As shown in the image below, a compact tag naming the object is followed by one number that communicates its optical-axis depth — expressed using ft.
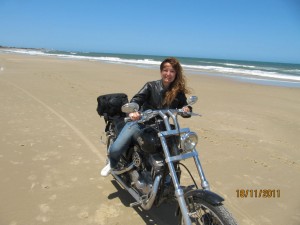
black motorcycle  7.89
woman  10.92
